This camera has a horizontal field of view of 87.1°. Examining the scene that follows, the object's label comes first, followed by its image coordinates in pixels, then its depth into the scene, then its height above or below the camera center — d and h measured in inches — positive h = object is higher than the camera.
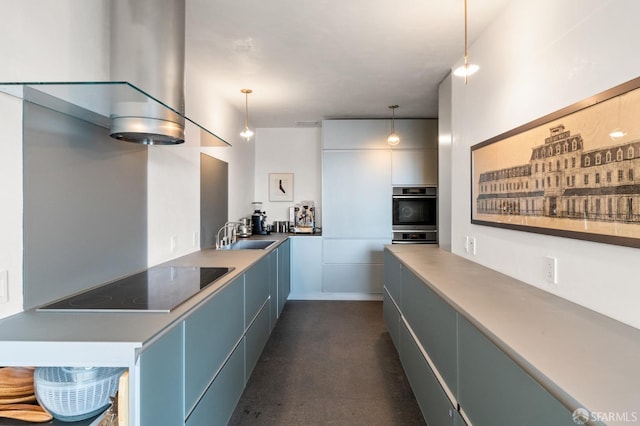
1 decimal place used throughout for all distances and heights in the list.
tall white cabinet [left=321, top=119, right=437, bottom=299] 177.9 +18.4
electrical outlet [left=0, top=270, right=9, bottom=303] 47.6 -10.1
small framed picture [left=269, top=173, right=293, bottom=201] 203.6 +16.6
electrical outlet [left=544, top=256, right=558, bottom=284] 60.6 -10.3
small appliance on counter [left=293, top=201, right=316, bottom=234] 196.5 -1.0
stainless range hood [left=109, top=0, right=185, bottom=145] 57.5 +27.6
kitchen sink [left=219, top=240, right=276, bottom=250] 145.5 -12.9
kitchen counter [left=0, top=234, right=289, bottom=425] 40.3 -17.5
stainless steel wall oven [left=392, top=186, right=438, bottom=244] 178.2 -0.1
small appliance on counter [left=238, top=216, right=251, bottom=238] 164.4 -7.2
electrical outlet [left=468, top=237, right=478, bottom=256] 95.7 -9.3
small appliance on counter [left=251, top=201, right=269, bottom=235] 179.9 -4.6
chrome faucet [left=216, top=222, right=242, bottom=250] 132.9 -9.0
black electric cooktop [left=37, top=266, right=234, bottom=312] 52.9 -14.2
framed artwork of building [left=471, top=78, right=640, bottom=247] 45.3 +7.1
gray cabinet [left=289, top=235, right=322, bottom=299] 182.1 -26.4
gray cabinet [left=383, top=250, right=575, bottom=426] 35.9 -23.1
